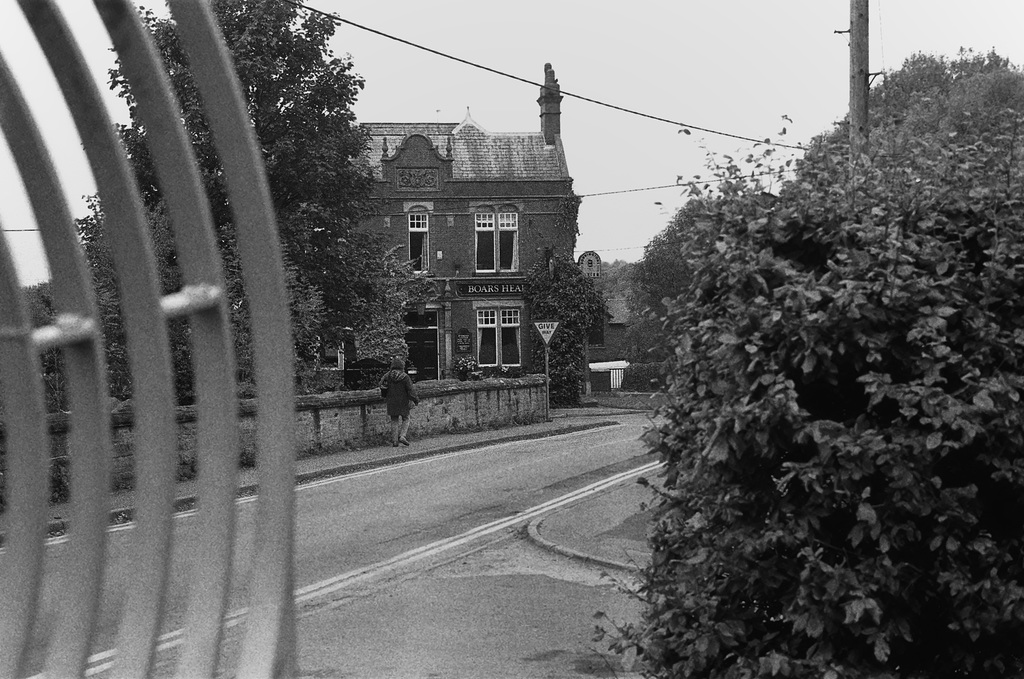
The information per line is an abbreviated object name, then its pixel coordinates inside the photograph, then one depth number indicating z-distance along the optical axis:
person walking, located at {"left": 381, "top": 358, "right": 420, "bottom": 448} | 26.16
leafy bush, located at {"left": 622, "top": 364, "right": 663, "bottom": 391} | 57.69
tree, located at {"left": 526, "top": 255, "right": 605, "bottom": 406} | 44.66
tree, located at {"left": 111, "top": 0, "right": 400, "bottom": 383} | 27.73
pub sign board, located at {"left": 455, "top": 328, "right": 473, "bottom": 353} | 46.97
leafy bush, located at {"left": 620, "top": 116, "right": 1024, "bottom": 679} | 4.17
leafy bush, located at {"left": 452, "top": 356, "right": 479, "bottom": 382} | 43.94
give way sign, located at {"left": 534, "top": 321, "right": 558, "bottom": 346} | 35.22
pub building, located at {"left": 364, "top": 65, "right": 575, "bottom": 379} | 47.31
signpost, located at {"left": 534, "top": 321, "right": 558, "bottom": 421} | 35.19
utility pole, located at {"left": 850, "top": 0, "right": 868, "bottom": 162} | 15.97
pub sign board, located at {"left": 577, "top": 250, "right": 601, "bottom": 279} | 45.59
